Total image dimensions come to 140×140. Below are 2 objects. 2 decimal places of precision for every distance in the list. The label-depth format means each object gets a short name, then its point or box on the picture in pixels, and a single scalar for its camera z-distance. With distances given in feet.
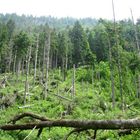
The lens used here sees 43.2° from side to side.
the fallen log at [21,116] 24.05
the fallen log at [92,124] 18.34
